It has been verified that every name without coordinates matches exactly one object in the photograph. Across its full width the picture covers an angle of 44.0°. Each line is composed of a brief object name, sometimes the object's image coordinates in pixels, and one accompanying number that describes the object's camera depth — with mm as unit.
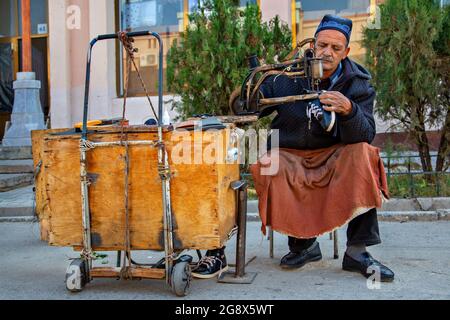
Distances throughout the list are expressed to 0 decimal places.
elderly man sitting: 3256
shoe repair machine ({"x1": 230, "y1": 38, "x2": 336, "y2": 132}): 3141
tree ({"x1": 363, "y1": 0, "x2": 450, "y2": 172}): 5473
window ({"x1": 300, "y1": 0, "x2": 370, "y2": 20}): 9234
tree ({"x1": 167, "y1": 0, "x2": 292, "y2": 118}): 6090
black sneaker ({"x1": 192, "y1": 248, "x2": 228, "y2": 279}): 3209
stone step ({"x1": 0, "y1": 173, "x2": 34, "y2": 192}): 7316
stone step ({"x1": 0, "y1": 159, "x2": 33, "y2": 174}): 7992
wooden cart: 2982
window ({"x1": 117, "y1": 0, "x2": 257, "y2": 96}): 10133
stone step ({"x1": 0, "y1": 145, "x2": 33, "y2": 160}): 8703
